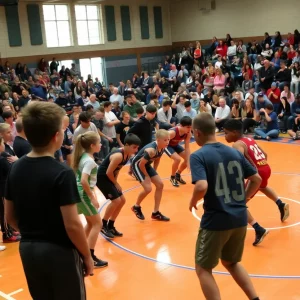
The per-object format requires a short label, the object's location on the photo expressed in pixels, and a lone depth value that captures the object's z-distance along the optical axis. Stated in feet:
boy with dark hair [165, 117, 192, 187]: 28.35
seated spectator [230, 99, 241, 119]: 49.17
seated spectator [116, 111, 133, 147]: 37.68
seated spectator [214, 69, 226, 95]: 61.36
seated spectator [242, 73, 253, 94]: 60.80
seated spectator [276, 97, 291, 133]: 47.14
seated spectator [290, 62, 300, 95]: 55.26
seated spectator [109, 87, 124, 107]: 57.36
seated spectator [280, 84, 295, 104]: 48.01
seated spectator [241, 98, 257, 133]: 47.03
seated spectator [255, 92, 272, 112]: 47.91
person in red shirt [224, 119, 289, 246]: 18.56
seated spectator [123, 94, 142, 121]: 45.11
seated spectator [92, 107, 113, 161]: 38.99
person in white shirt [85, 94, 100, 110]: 49.00
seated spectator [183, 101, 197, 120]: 44.65
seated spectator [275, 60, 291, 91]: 57.11
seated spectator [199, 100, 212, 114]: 50.75
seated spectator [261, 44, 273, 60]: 68.80
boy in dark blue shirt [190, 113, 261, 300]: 12.34
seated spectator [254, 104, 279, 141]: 44.11
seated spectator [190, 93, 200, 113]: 53.21
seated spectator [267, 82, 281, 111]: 49.90
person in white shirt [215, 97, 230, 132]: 49.24
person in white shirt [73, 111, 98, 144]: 32.73
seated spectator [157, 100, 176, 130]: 40.45
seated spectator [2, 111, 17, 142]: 29.09
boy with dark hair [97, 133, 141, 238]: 20.72
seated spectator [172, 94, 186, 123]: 47.91
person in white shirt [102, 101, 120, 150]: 39.83
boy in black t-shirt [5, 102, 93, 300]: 8.45
